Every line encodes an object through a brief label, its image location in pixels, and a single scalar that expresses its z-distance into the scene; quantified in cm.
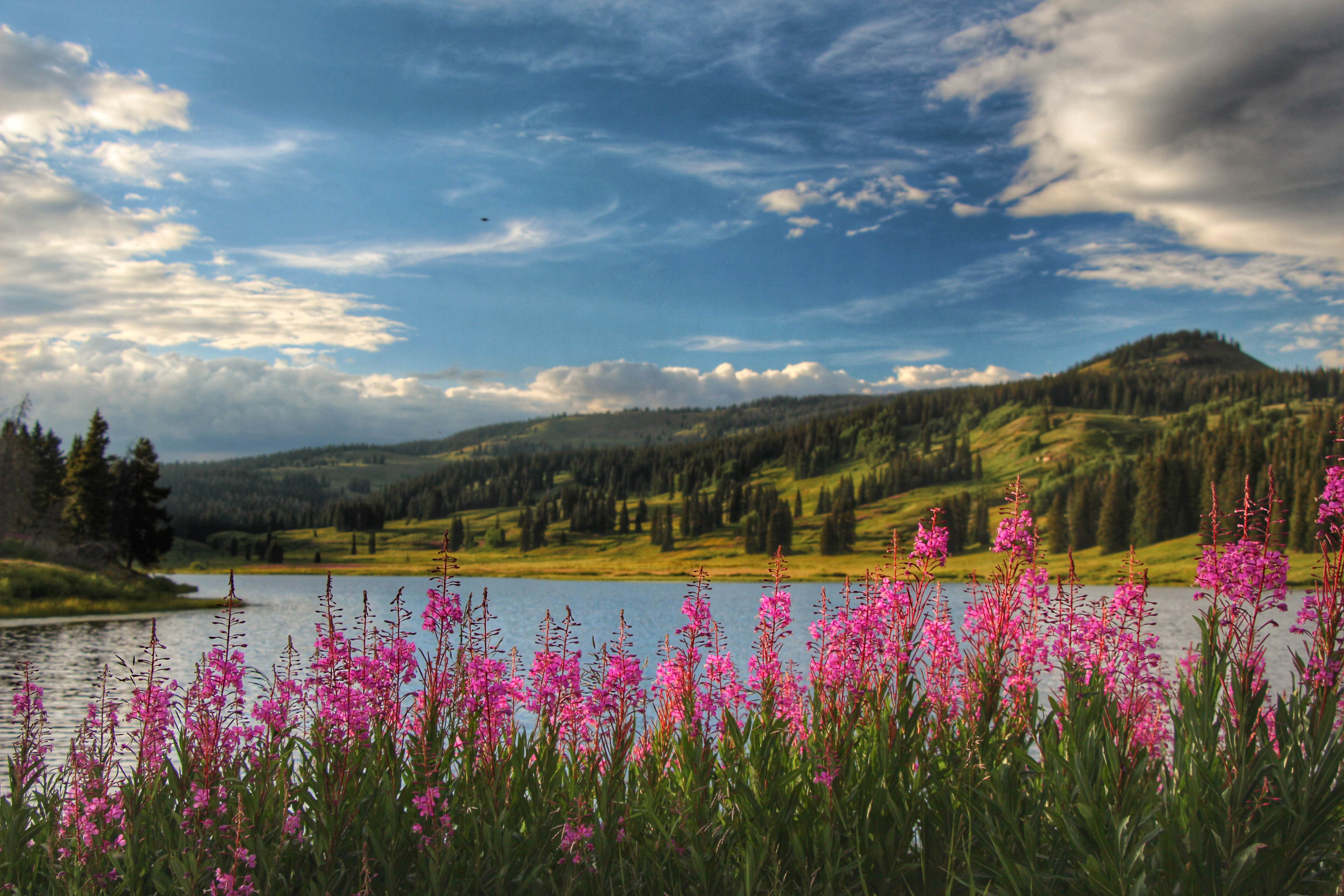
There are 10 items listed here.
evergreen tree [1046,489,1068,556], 17212
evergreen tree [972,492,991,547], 19112
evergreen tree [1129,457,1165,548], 15875
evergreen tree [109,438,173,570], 9281
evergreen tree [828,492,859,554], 19550
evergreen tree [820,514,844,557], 19462
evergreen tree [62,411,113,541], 8881
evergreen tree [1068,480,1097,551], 18100
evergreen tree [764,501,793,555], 19500
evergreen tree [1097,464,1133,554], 16900
